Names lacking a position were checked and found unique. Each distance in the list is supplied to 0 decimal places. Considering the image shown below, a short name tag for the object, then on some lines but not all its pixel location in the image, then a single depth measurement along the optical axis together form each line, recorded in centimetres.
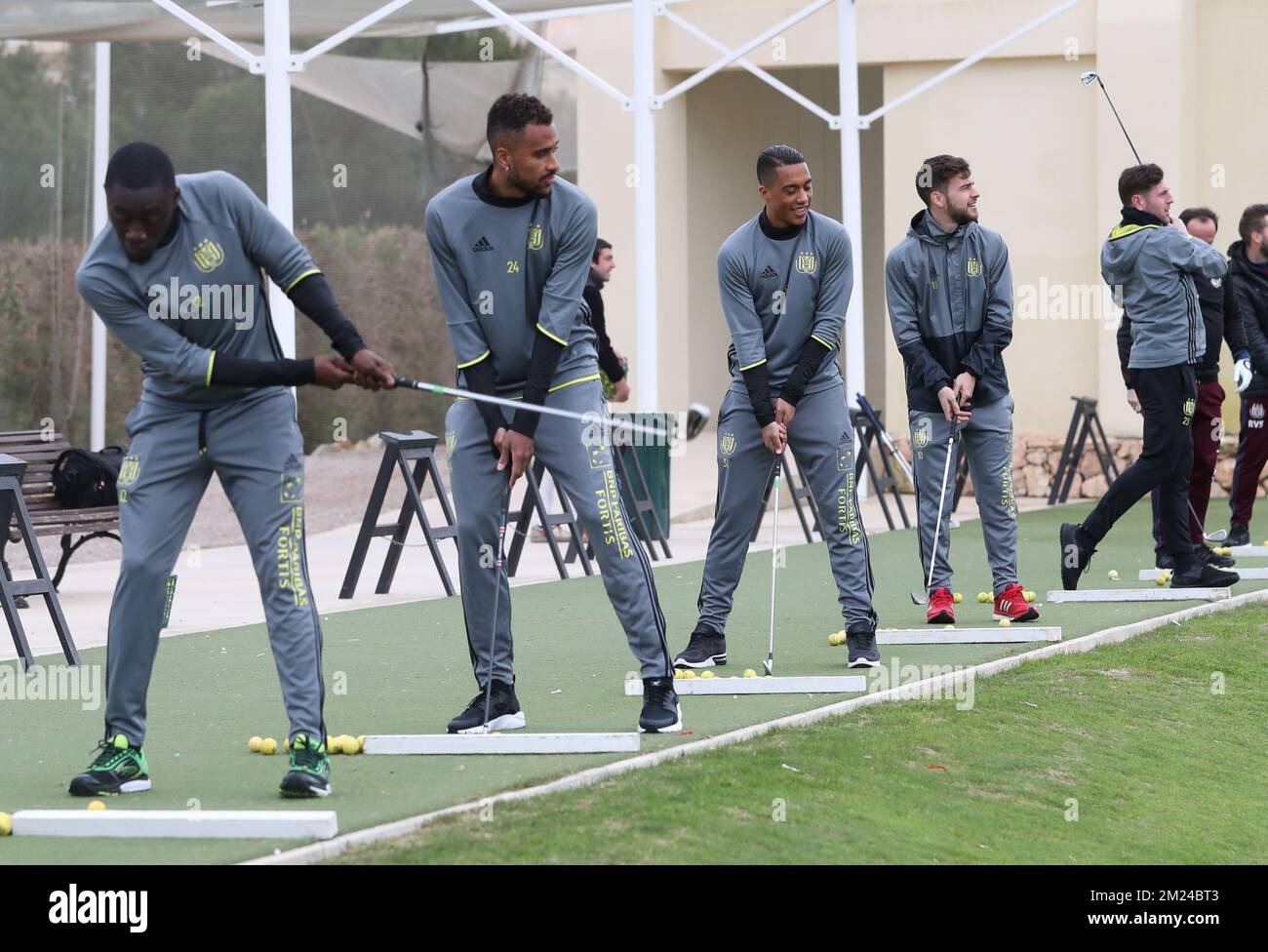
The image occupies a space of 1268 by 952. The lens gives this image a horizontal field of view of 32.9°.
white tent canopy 1493
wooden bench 1165
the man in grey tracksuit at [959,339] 933
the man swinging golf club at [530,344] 662
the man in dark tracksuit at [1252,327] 1260
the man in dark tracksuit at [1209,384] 1156
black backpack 1195
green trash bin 1429
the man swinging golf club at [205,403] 586
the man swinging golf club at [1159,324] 1045
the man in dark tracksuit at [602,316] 1270
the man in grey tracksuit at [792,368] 817
